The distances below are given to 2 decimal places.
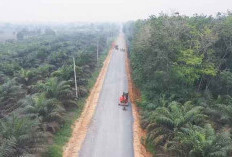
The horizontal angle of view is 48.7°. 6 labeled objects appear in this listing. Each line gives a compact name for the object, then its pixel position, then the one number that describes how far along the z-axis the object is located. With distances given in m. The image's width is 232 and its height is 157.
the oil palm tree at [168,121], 18.25
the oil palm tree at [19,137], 14.83
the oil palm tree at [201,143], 15.11
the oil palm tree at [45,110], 19.88
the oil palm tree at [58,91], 24.56
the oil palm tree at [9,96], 24.19
